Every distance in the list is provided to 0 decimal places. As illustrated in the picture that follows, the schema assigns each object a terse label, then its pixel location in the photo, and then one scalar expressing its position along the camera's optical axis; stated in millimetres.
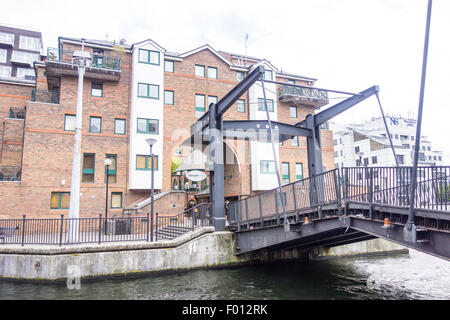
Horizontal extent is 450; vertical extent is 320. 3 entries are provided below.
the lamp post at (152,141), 14688
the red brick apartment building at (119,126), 21391
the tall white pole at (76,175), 13359
